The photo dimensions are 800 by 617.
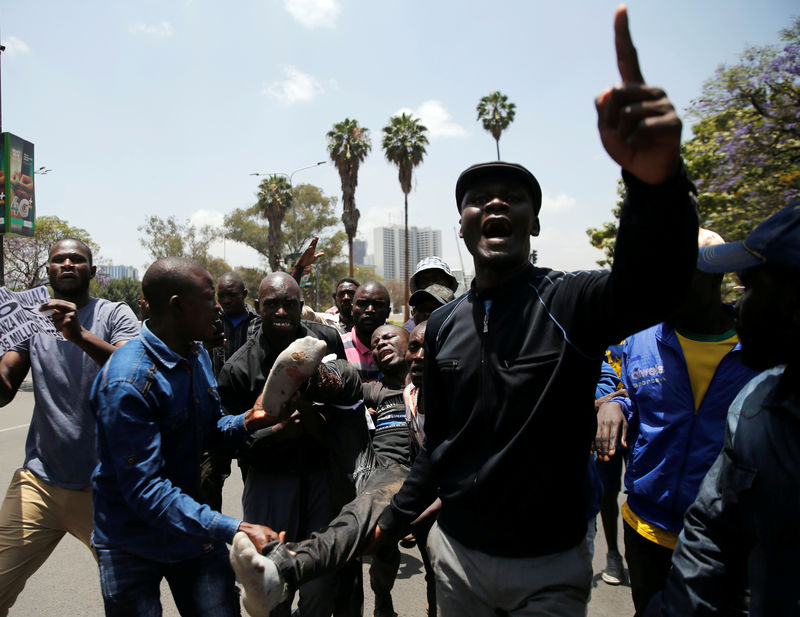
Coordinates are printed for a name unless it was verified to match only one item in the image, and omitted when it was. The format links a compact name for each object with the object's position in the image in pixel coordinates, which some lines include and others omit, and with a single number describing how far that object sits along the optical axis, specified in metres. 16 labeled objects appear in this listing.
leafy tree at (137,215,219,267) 37.75
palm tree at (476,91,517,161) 34.97
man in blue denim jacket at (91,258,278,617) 2.02
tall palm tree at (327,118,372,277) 33.19
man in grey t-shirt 2.91
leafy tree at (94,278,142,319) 37.00
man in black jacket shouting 1.65
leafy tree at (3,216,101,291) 22.27
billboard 10.57
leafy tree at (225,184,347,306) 48.66
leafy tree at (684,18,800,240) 11.70
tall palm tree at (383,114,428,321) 33.94
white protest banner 3.02
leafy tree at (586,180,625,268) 19.31
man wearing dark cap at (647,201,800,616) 1.21
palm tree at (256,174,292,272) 37.62
